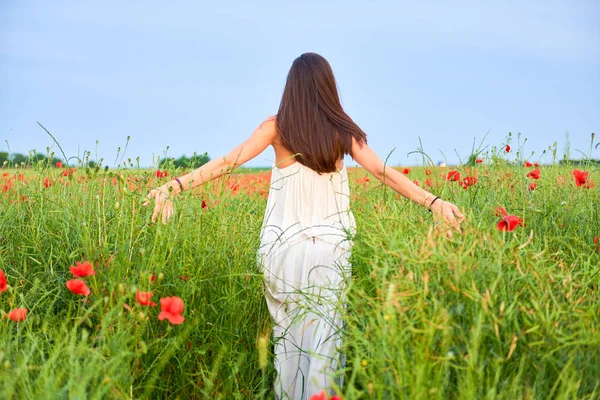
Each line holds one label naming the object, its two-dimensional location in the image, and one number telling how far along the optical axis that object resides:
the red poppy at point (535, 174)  4.10
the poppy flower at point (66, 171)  3.88
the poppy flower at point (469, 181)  3.81
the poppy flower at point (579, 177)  3.66
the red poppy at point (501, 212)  2.94
